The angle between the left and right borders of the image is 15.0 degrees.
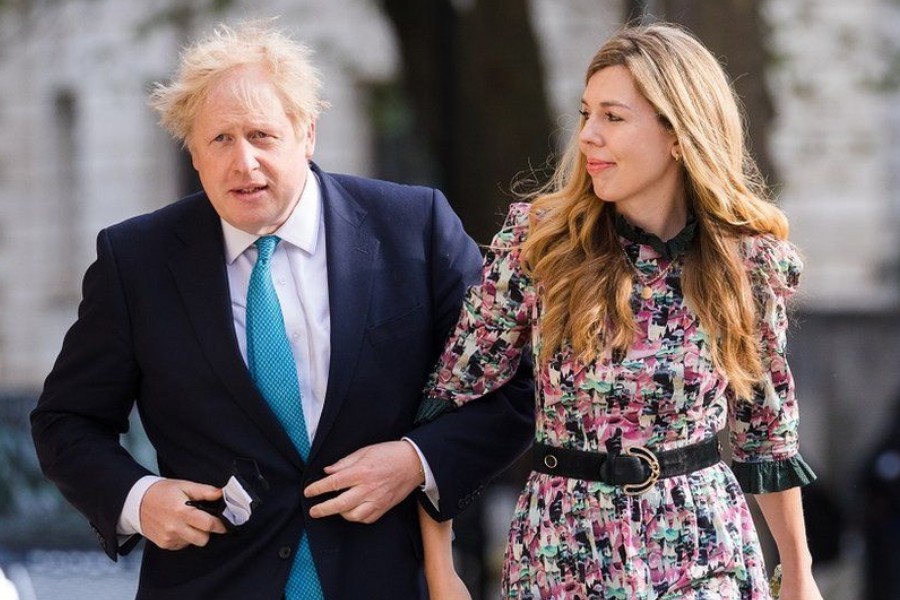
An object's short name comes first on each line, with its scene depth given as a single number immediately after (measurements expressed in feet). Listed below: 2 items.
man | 25.01
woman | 24.17
